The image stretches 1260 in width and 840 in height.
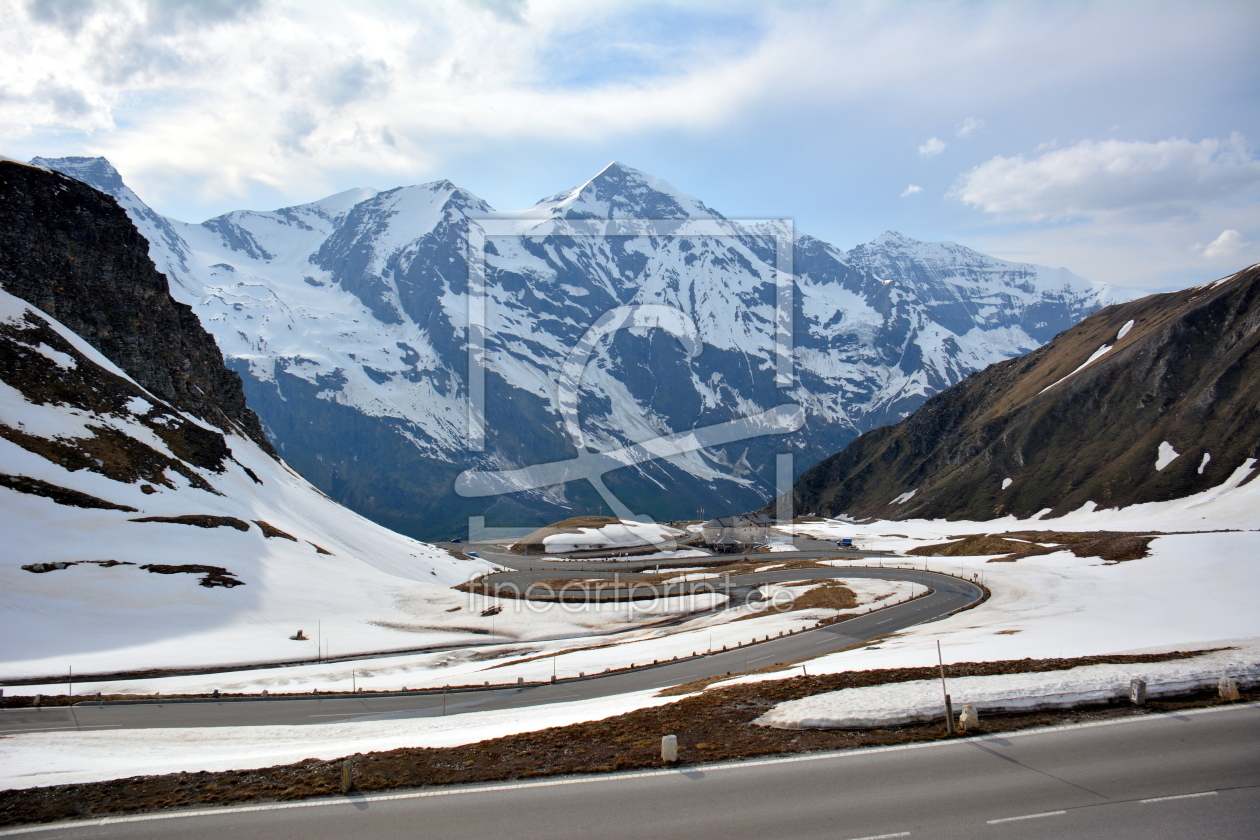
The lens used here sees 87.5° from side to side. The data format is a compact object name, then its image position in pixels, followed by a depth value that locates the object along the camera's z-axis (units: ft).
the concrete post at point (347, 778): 52.95
